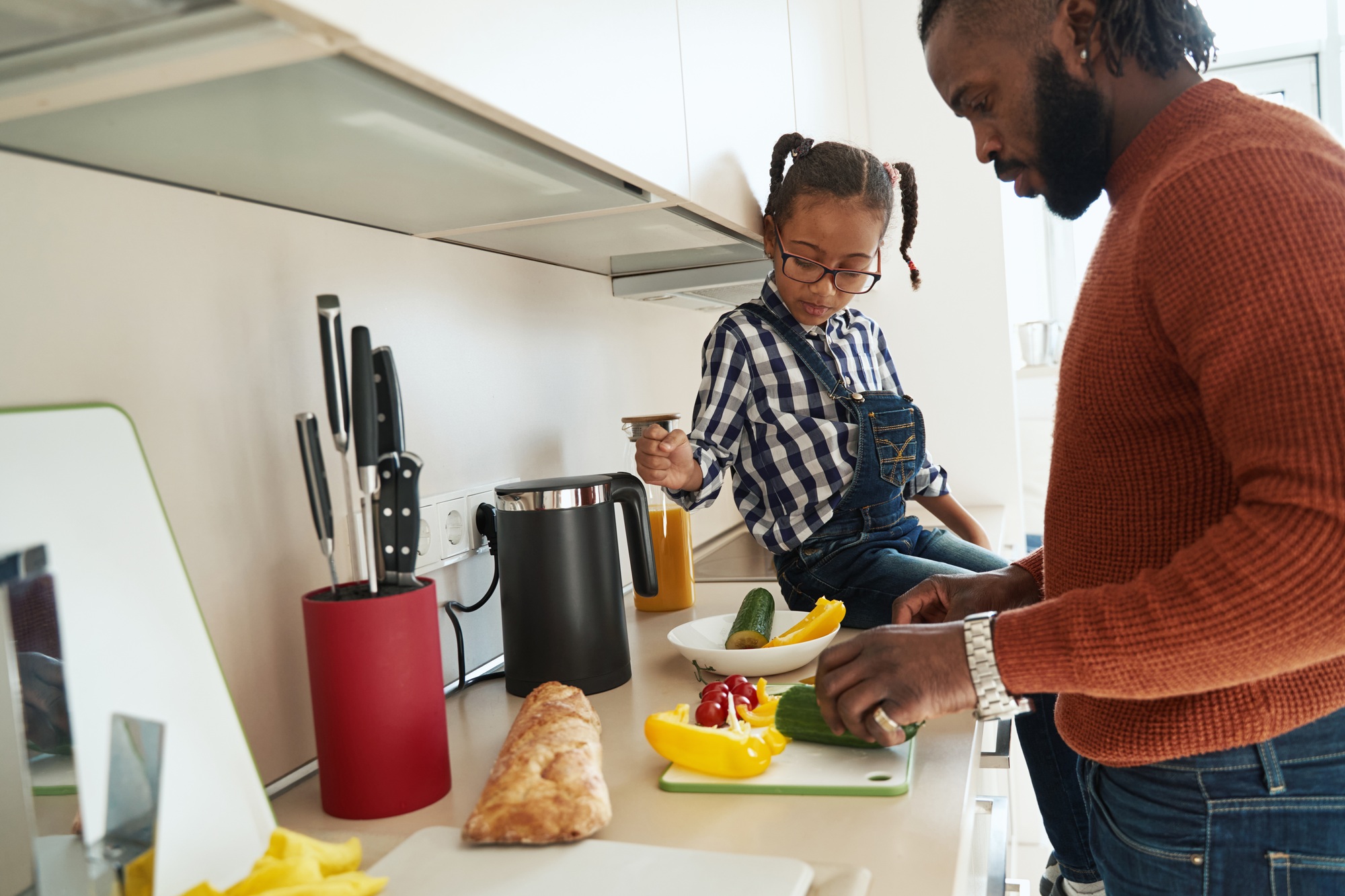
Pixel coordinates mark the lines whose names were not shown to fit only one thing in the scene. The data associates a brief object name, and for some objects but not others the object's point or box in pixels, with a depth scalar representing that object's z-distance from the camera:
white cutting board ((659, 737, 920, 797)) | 0.77
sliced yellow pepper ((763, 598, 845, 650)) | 1.10
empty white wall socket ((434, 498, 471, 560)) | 1.12
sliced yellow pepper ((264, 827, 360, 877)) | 0.63
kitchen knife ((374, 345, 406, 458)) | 0.77
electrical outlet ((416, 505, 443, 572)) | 1.07
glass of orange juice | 1.43
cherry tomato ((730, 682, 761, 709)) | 0.93
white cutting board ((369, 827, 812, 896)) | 0.62
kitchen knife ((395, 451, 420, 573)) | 0.78
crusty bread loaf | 0.68
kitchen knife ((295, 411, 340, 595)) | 0.73
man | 0.55
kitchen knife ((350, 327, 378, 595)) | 0.74
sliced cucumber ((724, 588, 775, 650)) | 1.10
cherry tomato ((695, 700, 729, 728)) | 0.86
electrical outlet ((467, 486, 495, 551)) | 1.17
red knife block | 0.73
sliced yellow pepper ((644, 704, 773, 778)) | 0.79
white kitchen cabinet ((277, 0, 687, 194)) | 0.55
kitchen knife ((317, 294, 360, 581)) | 0.74
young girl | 1.36
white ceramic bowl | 1.01
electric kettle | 1.01
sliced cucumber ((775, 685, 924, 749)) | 0.83
